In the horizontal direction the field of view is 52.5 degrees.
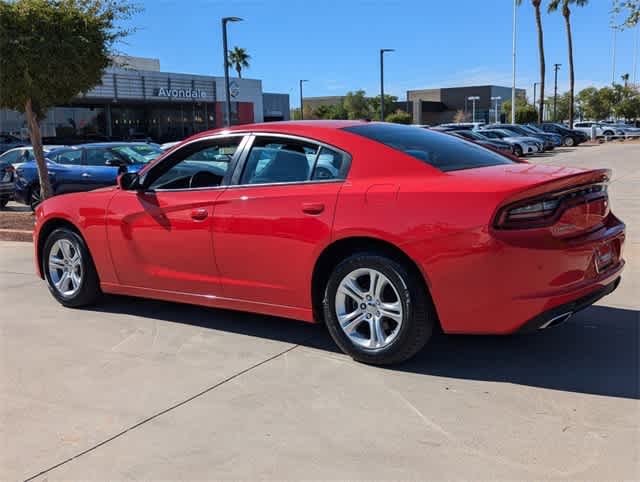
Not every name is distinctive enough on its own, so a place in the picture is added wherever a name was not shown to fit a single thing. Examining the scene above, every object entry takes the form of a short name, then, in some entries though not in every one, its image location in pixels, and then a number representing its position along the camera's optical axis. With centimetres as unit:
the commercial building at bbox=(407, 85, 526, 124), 10094
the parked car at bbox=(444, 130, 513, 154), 2815
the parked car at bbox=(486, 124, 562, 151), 3666
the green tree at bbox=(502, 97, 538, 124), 7338
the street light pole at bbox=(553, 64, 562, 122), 7919
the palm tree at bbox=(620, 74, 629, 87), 9512
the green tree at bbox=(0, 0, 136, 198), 1055
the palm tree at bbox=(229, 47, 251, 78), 7062
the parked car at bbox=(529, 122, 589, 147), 4475
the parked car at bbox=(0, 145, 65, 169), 1586
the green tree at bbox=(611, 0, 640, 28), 1526
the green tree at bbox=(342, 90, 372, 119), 9536
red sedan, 383
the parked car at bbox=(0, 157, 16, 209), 1484
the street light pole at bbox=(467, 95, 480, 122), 9569
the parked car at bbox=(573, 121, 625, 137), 5350
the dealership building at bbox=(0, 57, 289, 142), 4031
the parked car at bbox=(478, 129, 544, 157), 3212
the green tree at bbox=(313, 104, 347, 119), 8469
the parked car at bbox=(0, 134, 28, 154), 2997
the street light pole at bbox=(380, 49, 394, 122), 3706
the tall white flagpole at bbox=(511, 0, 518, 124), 5216
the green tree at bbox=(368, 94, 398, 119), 9222
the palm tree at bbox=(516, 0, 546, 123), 4984
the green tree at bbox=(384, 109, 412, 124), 6526
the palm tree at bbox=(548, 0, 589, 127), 5506
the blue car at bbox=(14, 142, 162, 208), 1291
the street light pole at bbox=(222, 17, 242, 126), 2550
